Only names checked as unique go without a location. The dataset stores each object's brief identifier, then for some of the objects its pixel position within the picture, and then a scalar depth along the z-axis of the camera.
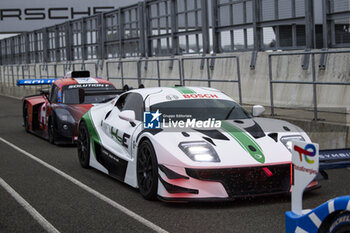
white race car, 6.78
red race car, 13.02
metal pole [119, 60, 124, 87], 21.34
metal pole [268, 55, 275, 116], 12.00
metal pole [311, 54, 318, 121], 10.78
